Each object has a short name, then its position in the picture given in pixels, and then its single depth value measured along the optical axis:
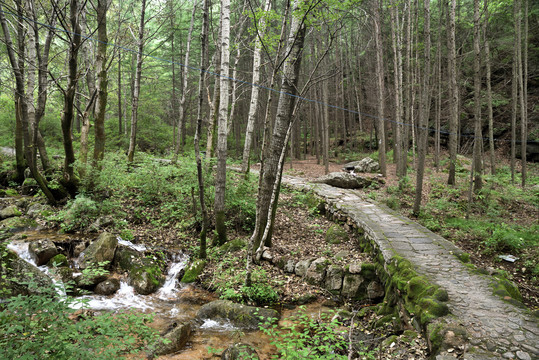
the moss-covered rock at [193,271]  6.25
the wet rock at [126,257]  6.30
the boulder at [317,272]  5.70
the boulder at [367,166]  15.22
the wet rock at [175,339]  3.95
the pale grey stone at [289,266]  6.08
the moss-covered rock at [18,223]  7.70
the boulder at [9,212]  8.42
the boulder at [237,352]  3.47
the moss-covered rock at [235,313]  4.71
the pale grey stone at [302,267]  5.96
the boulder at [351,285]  5.33
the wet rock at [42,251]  6.09
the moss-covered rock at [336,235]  7.18
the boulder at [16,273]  4.25
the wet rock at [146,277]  5.85
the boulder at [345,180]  12.34
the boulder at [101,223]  7.82
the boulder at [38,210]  8.47
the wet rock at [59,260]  5.98
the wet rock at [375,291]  5.13
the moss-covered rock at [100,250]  6.18
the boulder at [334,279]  5.48
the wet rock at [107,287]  5.60
